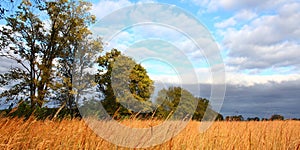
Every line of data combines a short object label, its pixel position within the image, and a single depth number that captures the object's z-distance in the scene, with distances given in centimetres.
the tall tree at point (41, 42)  2002
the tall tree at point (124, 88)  1677
